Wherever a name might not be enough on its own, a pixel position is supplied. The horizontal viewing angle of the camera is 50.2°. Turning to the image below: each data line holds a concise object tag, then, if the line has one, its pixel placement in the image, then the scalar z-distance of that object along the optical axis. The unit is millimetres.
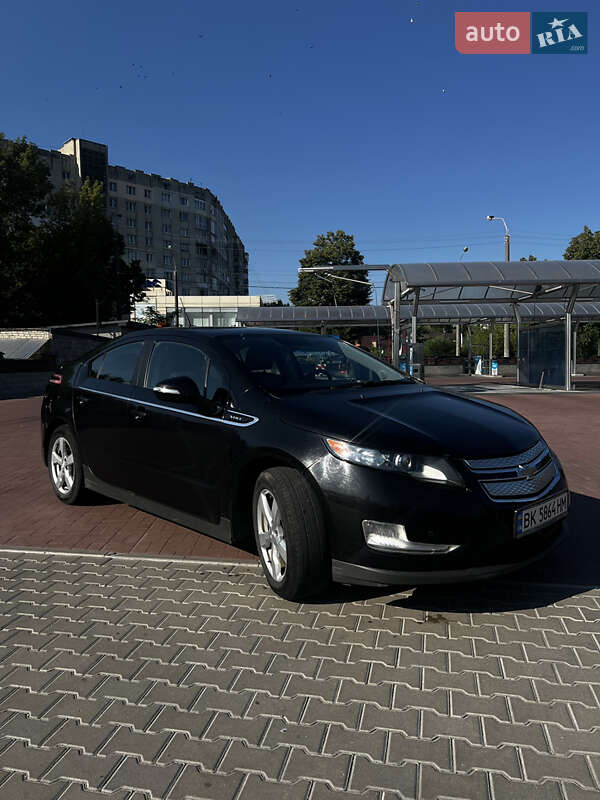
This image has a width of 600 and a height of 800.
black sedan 3074
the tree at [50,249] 38062
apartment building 94188
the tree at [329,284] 68500
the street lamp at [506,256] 45250
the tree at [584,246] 55438
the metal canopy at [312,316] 36938
